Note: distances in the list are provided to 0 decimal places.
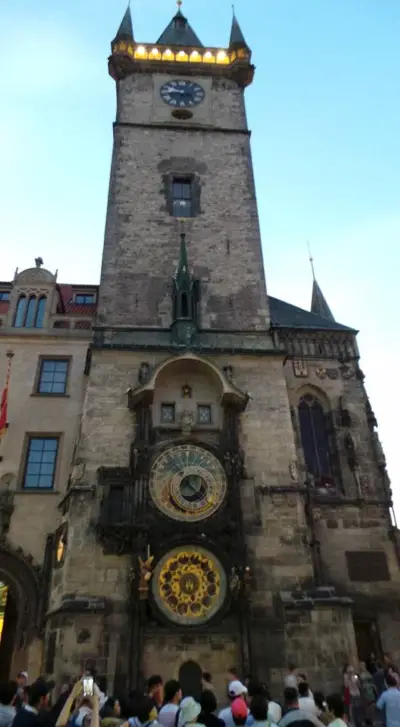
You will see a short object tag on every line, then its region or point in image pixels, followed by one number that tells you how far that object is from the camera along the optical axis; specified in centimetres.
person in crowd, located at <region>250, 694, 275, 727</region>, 480
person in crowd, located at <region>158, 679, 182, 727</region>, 529
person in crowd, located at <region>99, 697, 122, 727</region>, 562
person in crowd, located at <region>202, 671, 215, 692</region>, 864
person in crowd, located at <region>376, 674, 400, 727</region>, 646
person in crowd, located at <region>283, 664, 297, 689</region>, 972
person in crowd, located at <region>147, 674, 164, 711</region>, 578
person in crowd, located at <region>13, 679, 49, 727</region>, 458
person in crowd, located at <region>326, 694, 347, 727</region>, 555
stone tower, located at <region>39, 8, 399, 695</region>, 1236
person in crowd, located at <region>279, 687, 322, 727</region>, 447
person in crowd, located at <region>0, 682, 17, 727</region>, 546
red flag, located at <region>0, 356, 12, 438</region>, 1625
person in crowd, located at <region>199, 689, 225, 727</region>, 534
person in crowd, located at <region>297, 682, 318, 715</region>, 635
